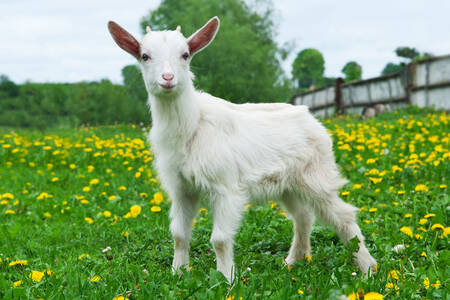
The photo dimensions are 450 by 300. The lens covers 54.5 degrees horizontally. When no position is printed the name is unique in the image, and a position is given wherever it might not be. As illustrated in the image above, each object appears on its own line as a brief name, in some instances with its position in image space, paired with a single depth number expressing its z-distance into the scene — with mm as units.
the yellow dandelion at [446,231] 3280
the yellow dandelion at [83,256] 3491
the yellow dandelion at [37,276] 2822
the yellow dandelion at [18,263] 3258
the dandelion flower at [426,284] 2679
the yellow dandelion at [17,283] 2777
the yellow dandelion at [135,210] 4128
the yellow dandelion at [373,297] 1979
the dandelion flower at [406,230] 3433
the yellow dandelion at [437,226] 3410
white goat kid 3104
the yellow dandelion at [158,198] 4500
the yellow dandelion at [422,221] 3605
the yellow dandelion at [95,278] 2864
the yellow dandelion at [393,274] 2829
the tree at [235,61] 17438
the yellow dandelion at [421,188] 4234
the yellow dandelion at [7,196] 5170
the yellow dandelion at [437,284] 2647
